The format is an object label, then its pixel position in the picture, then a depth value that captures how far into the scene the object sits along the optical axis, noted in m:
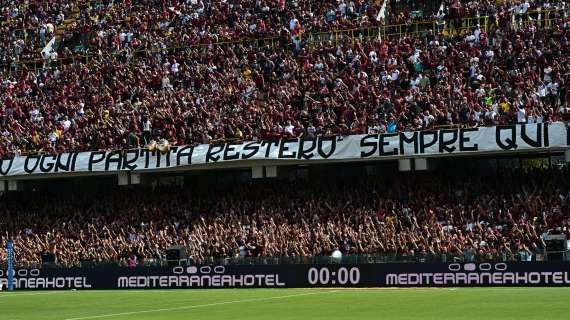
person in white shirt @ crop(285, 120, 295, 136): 47.81
